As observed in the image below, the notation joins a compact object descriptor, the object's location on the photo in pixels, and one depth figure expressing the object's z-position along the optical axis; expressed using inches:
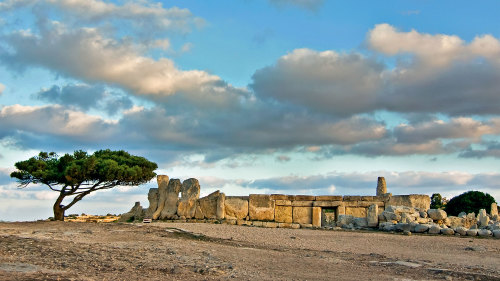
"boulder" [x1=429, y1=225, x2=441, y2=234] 904.9
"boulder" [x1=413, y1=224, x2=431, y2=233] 909.8
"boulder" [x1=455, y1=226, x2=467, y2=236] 892.0
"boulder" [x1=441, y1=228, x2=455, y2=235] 899.4
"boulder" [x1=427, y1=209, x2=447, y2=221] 1014.4
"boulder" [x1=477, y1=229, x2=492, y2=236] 884.0
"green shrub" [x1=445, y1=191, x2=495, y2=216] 1831.3
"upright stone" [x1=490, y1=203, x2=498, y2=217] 1302.9
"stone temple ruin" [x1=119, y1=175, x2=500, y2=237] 986.1
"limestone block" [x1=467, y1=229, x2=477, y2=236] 889.5
